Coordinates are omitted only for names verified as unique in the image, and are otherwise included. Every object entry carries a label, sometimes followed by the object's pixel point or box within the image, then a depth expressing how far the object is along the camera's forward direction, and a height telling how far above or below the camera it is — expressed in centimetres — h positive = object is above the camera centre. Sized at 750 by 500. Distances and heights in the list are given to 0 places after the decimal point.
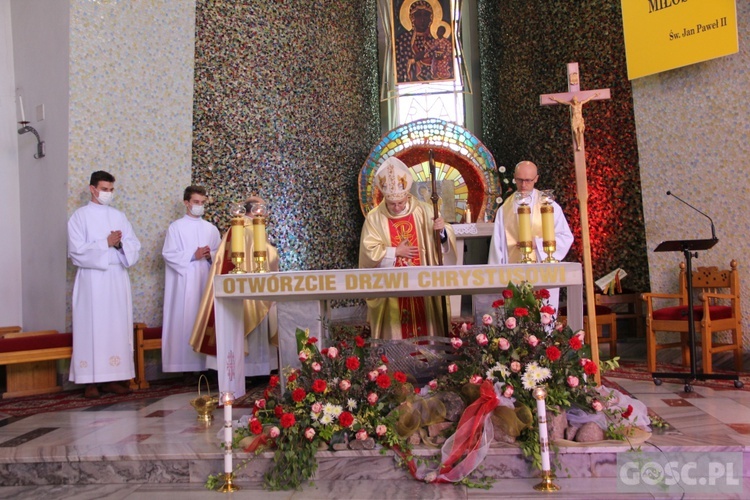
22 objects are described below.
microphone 658 +66
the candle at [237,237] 439 +37
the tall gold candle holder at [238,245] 439 +32
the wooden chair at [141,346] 664 -47
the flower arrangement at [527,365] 359 -45
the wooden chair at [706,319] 589 -39
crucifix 490 +109
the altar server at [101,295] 618 +6
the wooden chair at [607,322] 698 -43
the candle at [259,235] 441 +39
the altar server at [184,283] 675 +14
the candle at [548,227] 434 +35
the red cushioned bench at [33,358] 596 -48
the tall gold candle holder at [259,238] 441 +36
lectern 504 -34
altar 403 +1
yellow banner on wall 665 +250
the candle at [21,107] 688 +199
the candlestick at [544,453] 326 -82
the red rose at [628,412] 373 -74
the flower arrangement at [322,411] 352 -64
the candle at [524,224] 436 +38
